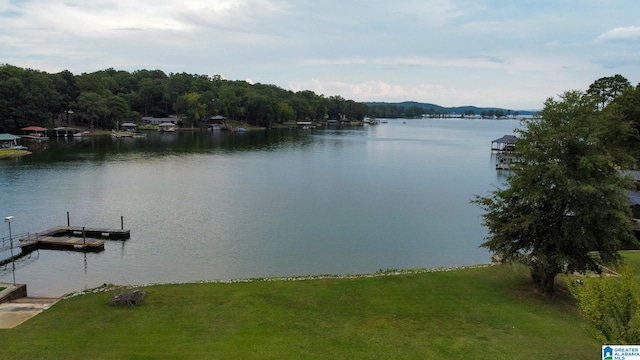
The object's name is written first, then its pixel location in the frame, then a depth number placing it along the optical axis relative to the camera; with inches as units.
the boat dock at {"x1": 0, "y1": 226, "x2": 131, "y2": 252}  926.4
